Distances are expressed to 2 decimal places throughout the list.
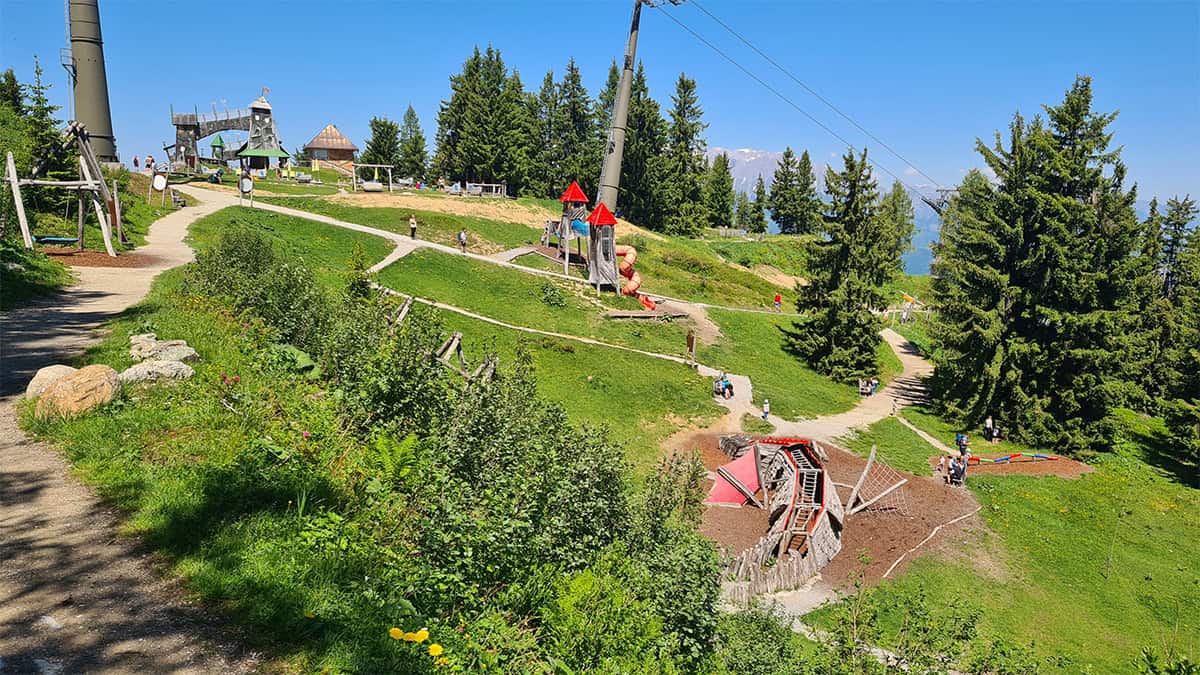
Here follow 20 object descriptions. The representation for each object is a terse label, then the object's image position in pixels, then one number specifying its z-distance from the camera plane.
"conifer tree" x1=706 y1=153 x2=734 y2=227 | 85.40
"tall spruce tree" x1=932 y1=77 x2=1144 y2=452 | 31.17
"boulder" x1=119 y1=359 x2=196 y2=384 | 10.12
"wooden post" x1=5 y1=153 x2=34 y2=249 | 21.02
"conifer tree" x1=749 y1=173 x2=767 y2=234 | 88.50
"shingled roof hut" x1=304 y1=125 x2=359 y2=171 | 81.69
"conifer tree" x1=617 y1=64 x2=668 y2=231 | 66.19
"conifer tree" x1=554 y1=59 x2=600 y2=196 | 75.69
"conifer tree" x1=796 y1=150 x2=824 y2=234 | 87.38
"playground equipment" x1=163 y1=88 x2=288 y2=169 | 62.53
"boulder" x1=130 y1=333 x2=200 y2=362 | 11.38
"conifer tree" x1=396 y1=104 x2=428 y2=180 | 79.12
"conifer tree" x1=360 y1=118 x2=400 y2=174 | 73.56
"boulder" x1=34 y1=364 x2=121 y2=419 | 9.02
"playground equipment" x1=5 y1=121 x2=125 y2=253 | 22.53
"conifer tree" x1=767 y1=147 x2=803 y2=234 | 87.56
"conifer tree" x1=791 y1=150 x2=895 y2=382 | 38.00
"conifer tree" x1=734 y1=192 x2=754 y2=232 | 109.70
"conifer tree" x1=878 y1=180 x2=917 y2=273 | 79.94
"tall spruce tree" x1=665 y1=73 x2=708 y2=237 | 68.94
